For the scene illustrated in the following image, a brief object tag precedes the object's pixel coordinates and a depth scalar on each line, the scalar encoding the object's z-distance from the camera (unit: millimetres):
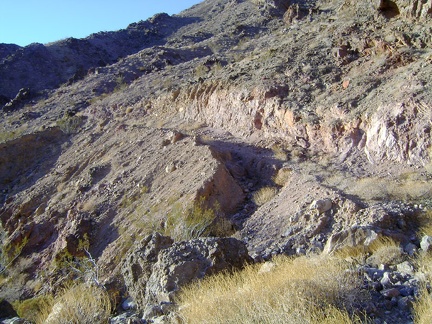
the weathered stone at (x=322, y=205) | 9438
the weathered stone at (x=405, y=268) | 5443
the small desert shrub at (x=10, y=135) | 22538
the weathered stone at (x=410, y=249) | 6424
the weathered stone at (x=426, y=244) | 6201
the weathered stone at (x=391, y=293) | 4641
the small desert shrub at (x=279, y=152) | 13067
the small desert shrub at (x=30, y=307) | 8862
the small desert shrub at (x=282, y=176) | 12109
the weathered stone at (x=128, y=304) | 6965
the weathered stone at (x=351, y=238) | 7215
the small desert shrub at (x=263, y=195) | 11664
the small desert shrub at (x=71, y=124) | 21925
